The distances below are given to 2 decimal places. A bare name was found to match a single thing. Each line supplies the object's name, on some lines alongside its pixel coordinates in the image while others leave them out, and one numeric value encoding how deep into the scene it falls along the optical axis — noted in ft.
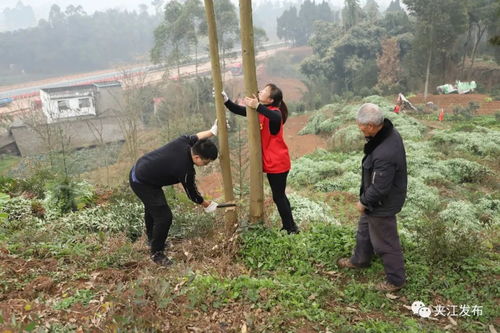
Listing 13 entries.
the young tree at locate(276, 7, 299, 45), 230.95
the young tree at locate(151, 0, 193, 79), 105.41
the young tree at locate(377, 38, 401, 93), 100.10
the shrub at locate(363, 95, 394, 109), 72.55
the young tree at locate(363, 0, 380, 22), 122.21
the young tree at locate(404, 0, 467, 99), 85.30
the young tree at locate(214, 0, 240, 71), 109.19
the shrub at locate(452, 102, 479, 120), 70.23
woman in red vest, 13.51
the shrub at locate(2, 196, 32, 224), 18.97
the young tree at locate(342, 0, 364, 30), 124.88
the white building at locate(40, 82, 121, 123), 112.98
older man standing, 11.20
